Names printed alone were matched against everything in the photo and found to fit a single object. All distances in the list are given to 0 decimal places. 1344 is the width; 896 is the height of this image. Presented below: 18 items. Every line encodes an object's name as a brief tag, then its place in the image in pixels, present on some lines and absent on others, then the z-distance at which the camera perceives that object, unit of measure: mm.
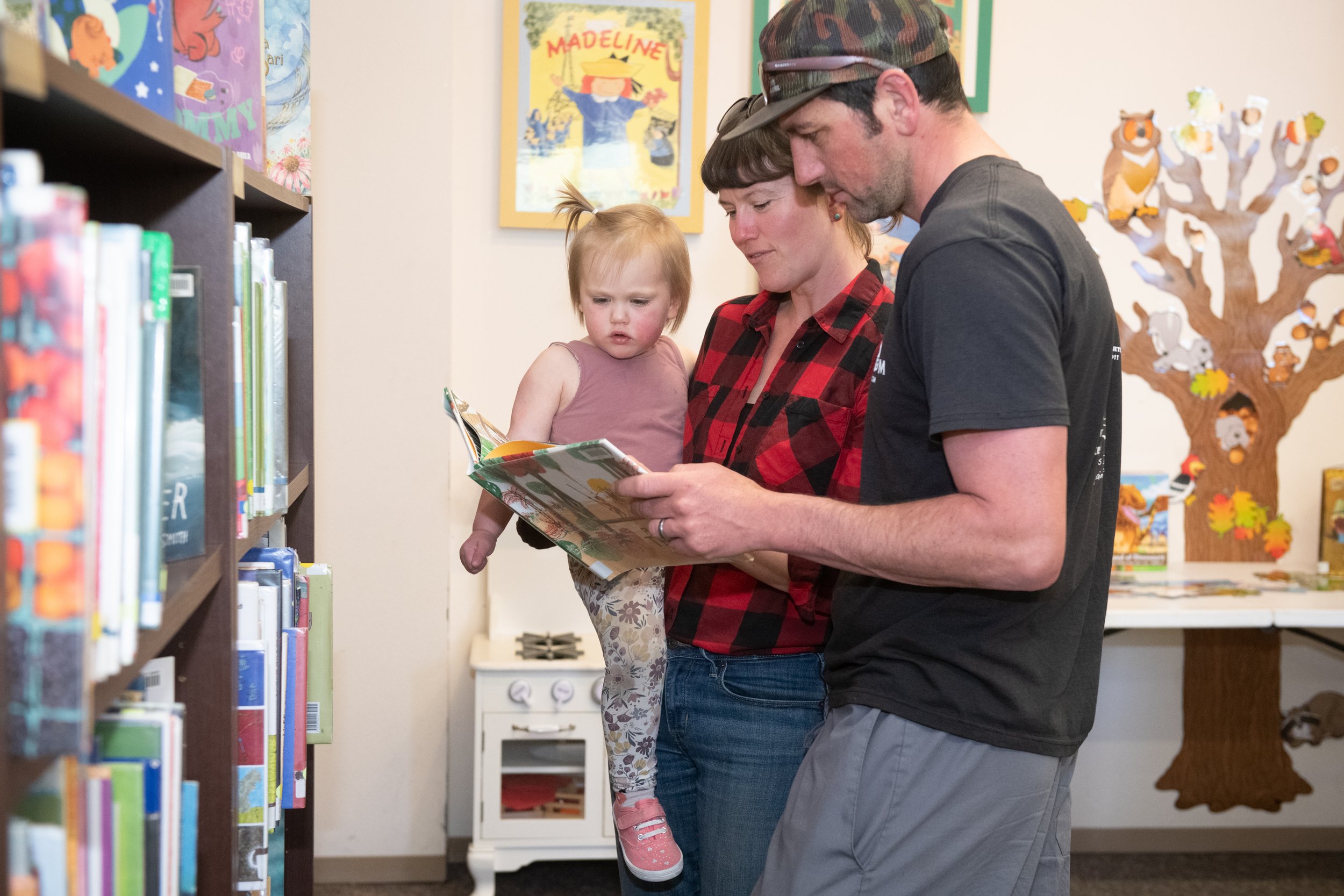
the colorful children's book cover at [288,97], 1687
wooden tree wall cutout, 3283
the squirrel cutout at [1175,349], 3307
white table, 2727
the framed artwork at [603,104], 3041
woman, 1531
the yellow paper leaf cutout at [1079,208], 3275
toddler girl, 1753
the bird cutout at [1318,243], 3314
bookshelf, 1004
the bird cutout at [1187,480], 3330
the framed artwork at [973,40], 3152
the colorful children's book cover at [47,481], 621
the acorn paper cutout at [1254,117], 3283
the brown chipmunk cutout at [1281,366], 3328
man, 1082
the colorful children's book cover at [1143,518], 3281
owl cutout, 3266
